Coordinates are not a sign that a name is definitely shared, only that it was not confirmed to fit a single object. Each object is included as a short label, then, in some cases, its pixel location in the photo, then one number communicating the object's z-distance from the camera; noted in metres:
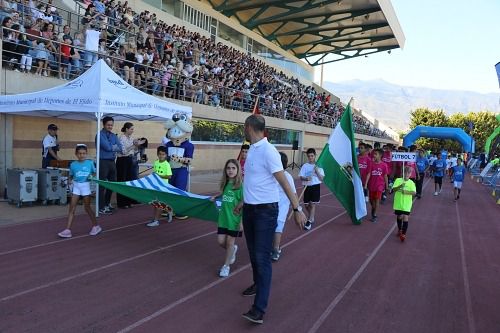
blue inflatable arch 38.38
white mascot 9.30
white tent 8.88
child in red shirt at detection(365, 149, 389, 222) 10.86
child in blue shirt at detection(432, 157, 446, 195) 17.88
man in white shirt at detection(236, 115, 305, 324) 4.32
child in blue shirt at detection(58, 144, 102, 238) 7.19
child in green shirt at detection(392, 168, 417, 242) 8.64
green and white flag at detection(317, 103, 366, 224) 9.13
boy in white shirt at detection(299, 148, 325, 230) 8.74
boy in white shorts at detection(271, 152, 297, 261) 6.60
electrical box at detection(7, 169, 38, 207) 9.56
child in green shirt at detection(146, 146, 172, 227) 8.63
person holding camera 10.33
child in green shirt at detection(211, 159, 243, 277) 5.61
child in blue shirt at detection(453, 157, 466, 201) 16.70
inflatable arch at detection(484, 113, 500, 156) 36.44
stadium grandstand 11.45
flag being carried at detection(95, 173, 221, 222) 6.65
